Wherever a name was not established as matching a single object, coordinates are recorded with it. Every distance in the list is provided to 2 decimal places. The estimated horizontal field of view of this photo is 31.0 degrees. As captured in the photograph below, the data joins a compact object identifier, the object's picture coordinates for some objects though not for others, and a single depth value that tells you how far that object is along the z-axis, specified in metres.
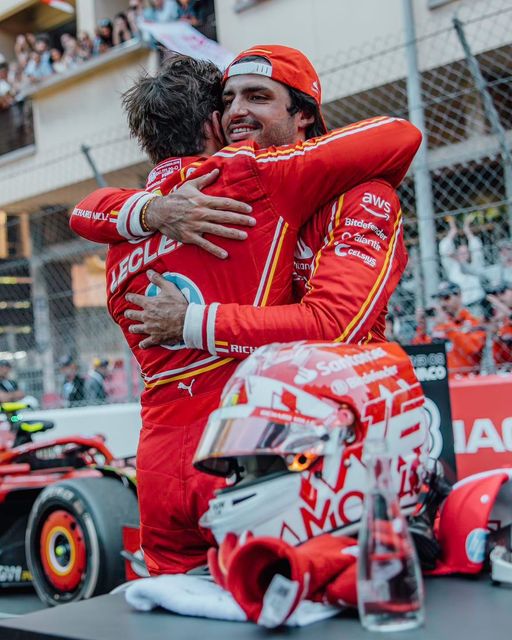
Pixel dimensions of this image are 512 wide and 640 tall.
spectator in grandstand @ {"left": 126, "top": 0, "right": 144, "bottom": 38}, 12.66
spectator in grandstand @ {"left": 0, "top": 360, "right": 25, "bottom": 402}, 7.91
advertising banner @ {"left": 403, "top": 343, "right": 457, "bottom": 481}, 3.66
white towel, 1.32
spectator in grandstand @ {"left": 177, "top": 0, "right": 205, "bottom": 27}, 12.00
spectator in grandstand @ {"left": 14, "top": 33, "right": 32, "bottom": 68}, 15.40
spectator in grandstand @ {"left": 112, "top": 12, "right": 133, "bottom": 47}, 13.09
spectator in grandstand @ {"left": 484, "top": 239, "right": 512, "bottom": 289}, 5.59
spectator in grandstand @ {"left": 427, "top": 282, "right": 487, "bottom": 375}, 5.38
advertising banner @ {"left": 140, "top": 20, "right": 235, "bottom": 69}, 9.85
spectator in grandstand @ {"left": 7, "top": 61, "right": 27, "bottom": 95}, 15.01
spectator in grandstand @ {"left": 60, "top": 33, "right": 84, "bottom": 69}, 14.00
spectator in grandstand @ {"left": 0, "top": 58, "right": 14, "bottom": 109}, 15.18
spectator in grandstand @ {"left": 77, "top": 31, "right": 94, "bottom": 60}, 13.78
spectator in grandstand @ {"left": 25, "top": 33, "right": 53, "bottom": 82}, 14.54
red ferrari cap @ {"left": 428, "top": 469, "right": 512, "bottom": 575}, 1.54
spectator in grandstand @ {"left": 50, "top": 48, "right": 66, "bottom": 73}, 14.16
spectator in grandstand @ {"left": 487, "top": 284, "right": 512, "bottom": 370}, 5.33
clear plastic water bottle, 1.24
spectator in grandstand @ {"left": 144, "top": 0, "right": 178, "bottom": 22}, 11.81
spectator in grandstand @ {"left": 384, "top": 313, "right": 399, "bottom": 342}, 5.84
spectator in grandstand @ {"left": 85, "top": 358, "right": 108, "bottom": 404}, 7.66
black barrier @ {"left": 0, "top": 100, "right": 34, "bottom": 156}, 14.84
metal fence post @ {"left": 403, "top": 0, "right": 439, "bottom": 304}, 5.59
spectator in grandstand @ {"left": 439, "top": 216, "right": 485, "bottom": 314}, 5.58
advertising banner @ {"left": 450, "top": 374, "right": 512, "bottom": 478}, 3.86
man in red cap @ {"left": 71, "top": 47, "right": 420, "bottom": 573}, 1.69
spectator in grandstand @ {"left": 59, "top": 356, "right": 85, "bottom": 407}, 7.74
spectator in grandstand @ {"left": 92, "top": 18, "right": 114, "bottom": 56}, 13.46
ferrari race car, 4.26
